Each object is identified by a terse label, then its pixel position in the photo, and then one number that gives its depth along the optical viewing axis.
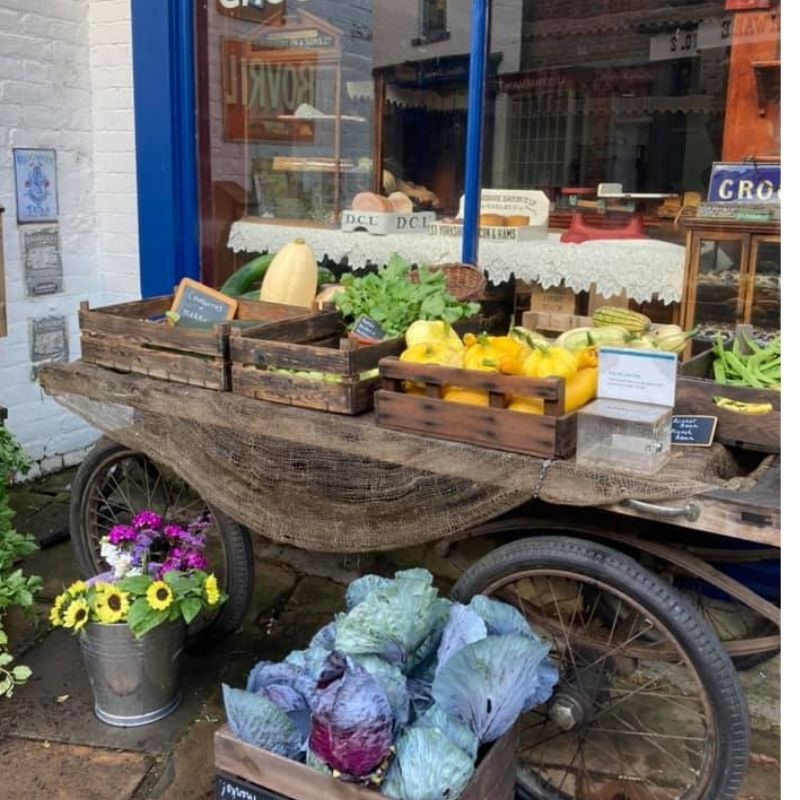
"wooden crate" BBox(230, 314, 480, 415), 2.91
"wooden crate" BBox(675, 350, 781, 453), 2.62
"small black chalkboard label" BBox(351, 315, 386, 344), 3.12
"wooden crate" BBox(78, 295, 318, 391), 3.19
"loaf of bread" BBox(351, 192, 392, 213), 4.57
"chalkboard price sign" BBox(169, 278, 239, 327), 3.54
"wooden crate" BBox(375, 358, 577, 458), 2.52
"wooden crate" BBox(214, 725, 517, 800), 2.07
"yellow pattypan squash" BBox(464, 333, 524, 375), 2.71
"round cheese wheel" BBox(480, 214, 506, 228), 4.26
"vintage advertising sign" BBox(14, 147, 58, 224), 4.79
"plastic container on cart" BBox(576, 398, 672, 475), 2.49
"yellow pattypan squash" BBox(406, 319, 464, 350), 2.94
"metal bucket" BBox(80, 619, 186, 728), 2.99
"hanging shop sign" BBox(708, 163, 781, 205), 3.61
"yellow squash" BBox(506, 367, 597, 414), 2.62
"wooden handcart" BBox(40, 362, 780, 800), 2.38
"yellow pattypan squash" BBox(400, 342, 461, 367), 2.82
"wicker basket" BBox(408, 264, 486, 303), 3.60
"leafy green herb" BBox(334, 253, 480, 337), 3.19
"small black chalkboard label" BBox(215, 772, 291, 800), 2.16
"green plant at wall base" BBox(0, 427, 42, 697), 3.32
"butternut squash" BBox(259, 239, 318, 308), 3.76
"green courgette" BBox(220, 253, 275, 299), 4.14
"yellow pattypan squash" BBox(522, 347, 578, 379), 2.66
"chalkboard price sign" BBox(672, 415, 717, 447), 2.68
